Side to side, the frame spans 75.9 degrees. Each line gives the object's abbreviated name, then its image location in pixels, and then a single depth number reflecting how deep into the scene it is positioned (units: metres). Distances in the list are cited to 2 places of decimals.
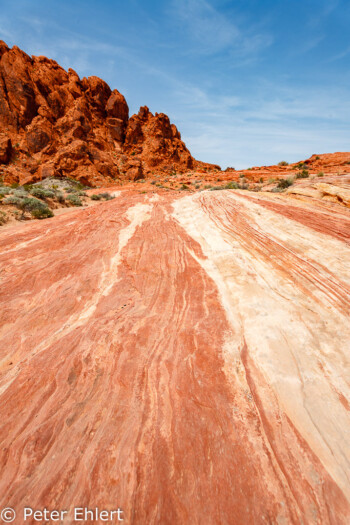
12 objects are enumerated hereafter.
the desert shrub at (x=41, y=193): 13.70
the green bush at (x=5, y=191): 13.09
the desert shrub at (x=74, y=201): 15.33
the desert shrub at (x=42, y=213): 10.81
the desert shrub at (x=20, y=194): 12.50
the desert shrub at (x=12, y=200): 11.07
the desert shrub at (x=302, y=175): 14.26
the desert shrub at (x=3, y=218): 9.65
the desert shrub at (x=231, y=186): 14.51
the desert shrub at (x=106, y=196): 18.27
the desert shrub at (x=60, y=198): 14.57
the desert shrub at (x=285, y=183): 12.42
